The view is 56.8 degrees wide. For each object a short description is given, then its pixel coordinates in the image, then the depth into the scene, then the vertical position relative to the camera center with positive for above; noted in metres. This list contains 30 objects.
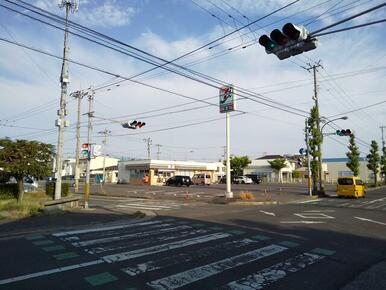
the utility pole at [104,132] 61.61 +8.91
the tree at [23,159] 18.28 +1.31
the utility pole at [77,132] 34.59 +5.20
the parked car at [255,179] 68.31 +0.98
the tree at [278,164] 79.06 +4.48
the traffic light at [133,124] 24.53 +4.10
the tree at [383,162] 71.49 +4.29
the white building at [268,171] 82.81 +3.18
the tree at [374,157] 60.44 +4.57
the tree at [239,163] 75.75 +4.42
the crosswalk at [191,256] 6.18 -1.59
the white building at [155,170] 59.62 +2.58
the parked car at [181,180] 52.54 +0.58
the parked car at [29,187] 29.31 -0.25
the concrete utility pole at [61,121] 16.67 +3.03
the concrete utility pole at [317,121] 34.78 +6.19
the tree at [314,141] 34.91 +4.20
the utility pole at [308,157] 33.08 +2.52
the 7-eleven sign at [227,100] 25.97 +6.20
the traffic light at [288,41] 8.21 +3.39
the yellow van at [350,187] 31.72 -0.27
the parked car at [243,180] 63.26 +0.71
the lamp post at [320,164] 34.75 +1.89
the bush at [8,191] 20.06 -0.40
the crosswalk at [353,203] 23.01 -1.35
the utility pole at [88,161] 18.44 +1.20
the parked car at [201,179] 58.44 +0.81
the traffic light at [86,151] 19.19 +1.78
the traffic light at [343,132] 32.97 +4.82
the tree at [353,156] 48.69 +3.83
